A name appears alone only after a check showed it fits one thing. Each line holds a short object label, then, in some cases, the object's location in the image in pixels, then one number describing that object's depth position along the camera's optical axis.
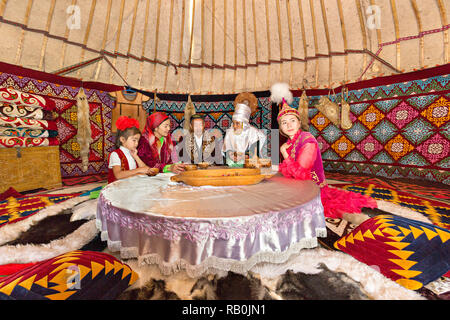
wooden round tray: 1.49
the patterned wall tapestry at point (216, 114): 6.03
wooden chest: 3.01
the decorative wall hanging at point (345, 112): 4.86
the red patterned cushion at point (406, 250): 1.14
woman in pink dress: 2.00
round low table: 0.90
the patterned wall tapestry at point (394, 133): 3.76
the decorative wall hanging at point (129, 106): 5.27
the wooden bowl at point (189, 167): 2.07
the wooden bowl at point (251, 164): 2.14
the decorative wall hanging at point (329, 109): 5.00
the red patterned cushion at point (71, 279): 0.77
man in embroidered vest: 3.81
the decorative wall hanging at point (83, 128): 4.47
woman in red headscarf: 2.61
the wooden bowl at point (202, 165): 2.15
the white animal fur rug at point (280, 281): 1.08
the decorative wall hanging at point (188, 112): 5.93
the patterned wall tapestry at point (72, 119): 3.99
